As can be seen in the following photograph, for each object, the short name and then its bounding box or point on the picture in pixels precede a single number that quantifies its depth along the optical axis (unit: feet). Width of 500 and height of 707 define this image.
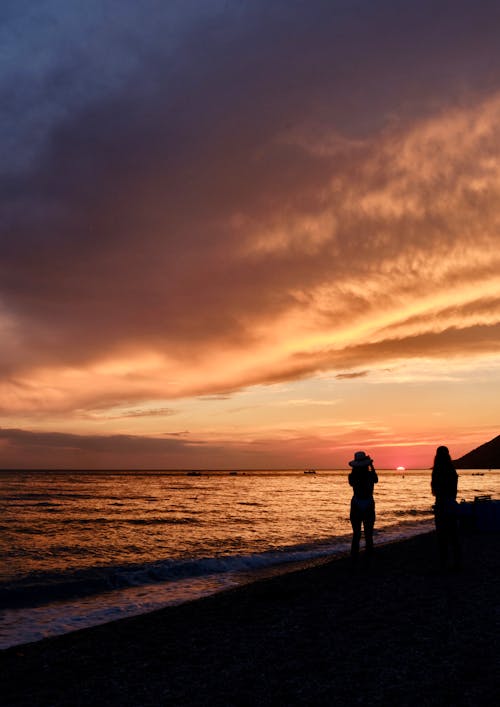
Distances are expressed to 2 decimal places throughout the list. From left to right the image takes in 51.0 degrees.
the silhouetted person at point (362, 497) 45.62
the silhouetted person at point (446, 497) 43.04
